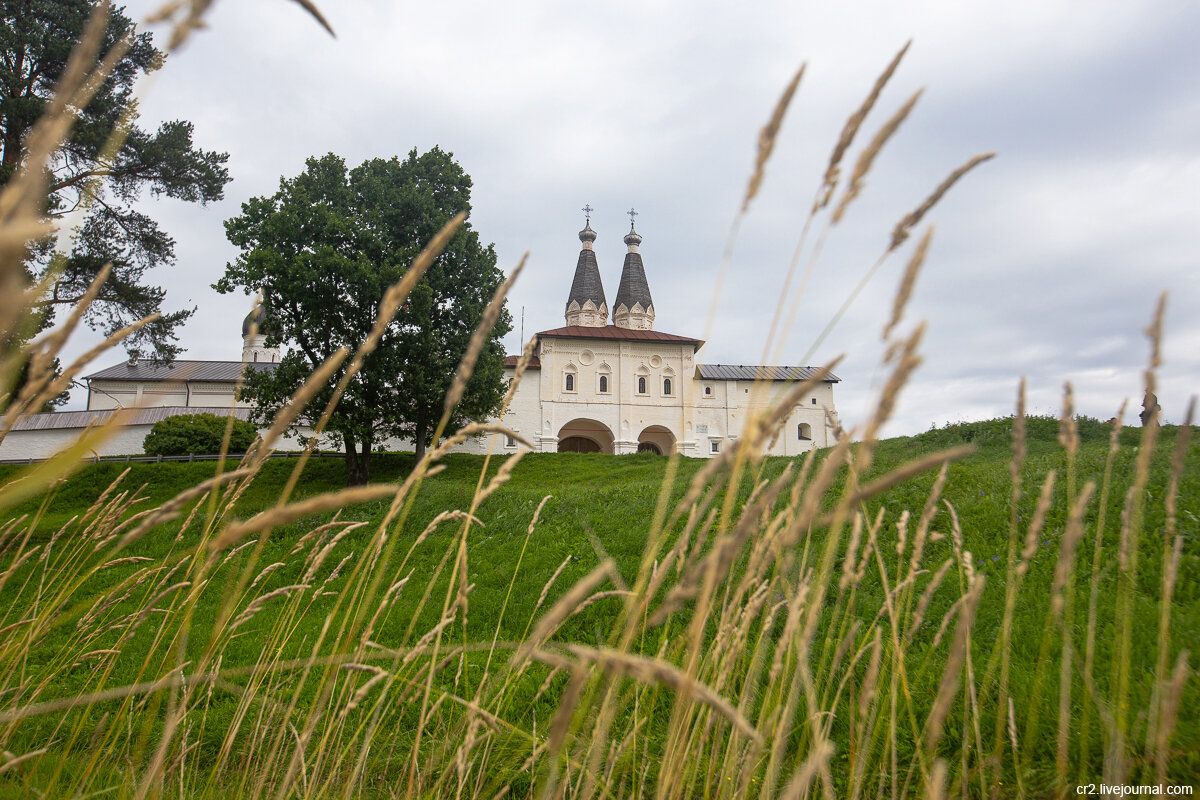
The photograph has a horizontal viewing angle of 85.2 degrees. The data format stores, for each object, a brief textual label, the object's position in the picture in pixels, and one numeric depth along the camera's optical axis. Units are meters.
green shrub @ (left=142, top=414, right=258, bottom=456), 24.02
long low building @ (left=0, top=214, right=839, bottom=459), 35.59
